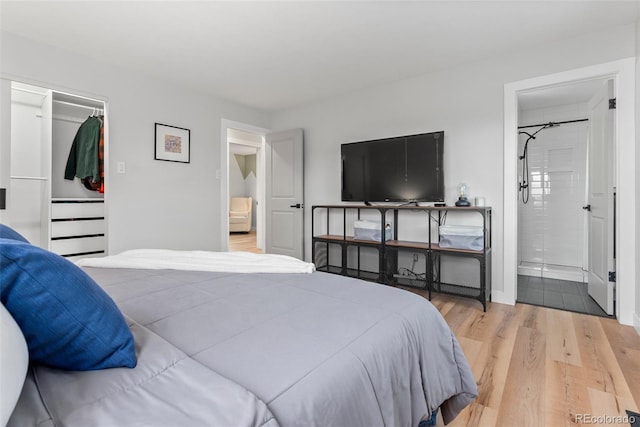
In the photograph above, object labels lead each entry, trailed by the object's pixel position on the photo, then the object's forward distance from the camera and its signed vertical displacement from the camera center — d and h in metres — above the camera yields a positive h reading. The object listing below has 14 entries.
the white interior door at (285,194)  4.46 +0.28
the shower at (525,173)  4.20 +0.55
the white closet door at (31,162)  3.27 +0.52
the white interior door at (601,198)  2.67 +0.15
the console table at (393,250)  2.94 -0.37
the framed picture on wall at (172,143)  3.53 +0.79
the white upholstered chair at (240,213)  8.15 -0.01
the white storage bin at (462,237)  2.87 -0.22
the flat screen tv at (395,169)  3.28 +0.49
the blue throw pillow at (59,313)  0.62 -0.21
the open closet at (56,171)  3.29 +0.45
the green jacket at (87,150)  3.45 +0.68
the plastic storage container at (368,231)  3.49 -0.20
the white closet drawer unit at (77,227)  3.39 -0.17
